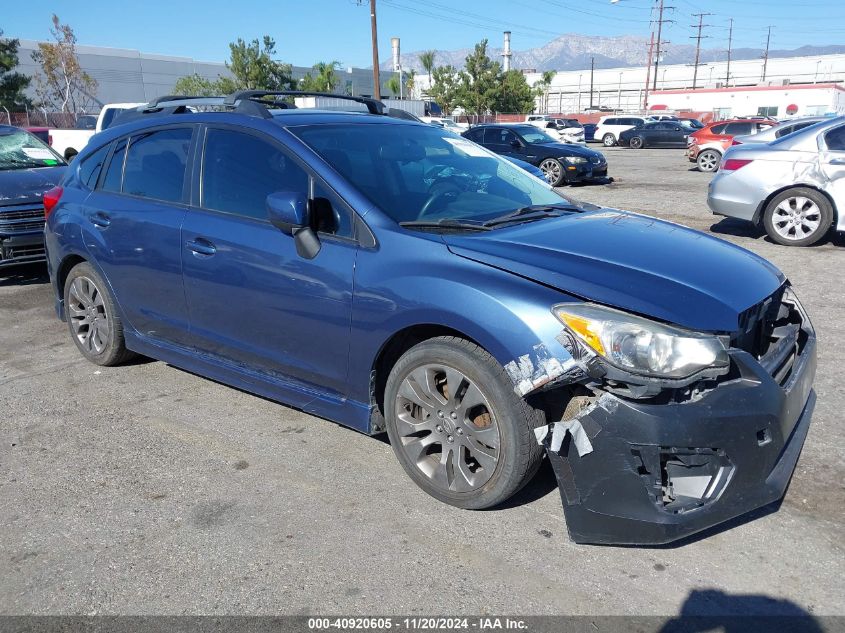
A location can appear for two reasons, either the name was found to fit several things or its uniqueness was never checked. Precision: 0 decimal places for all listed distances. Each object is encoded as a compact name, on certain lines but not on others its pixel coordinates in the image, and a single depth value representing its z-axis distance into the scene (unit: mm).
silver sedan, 8648
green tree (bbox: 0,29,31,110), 38031
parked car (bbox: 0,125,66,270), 7375
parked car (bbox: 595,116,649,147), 40250
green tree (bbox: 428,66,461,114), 57969
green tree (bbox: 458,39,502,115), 56625
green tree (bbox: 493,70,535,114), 57750
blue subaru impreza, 2682
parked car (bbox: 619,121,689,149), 37438
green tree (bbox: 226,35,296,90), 42812
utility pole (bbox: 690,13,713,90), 91250
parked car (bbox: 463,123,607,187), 17031
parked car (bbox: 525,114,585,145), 36925
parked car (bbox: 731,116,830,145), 13225
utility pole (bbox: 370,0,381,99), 33978
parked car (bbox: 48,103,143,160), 15398
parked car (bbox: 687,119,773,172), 21891
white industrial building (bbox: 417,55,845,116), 56906
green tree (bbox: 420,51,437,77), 66938
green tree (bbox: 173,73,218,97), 46456
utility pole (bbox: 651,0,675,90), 80050
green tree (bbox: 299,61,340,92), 52844
